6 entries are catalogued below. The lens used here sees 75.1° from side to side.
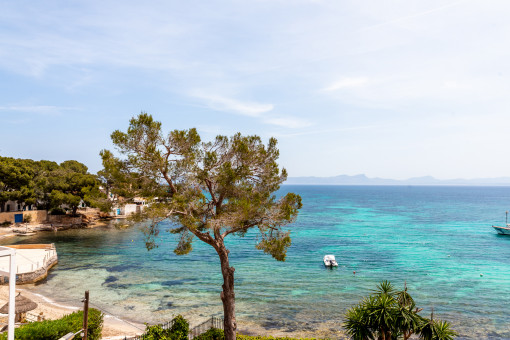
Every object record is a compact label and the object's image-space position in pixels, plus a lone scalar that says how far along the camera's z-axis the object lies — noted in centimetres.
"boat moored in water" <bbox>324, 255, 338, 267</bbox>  4383
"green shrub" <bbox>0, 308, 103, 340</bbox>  1459
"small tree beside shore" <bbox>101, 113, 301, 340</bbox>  1509
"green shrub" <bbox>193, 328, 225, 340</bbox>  1617
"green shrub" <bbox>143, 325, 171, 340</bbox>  1465
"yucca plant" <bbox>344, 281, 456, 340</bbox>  1481
